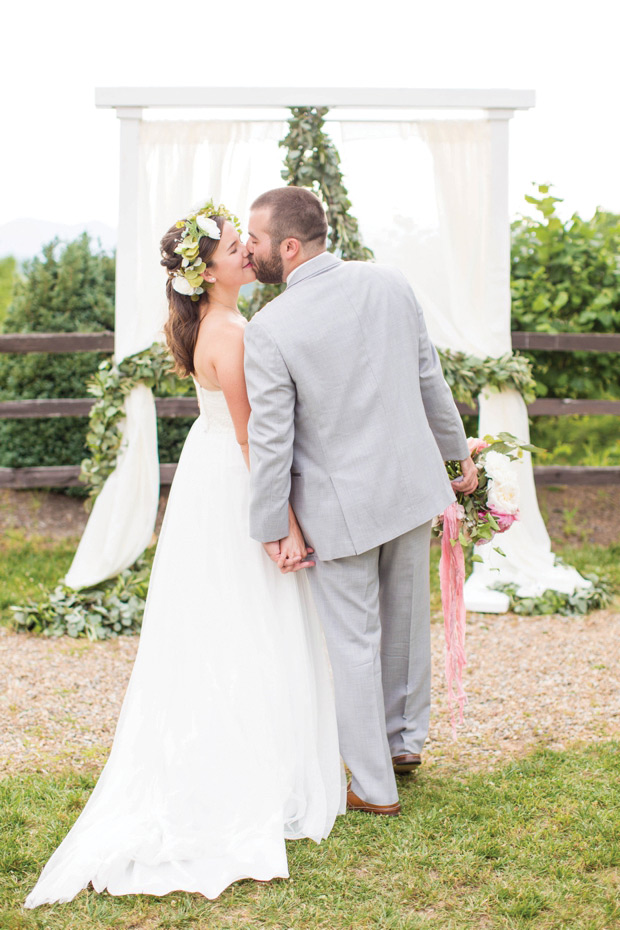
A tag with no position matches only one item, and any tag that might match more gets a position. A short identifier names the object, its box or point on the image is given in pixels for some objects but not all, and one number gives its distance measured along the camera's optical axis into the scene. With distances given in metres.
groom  2.67
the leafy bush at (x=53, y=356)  6.98
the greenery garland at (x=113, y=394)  4.97
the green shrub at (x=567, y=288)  6.22
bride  2.64
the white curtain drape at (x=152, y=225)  4.93
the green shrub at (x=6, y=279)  10.50
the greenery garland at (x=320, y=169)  4.89
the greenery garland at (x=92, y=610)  4.86
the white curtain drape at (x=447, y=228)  5.07
